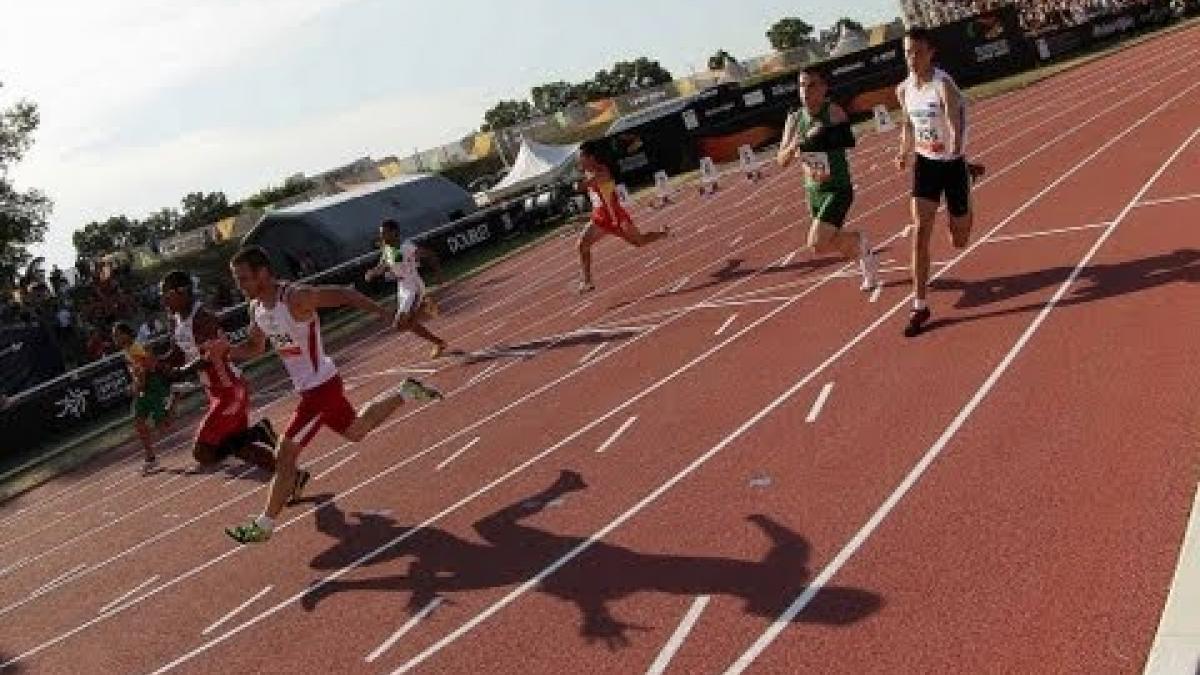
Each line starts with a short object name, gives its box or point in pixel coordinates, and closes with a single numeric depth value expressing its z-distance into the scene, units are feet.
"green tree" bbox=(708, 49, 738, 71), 224.49
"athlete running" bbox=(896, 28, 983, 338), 29.81
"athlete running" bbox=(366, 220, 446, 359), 48.55
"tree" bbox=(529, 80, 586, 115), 391.86
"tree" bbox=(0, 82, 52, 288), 128.47
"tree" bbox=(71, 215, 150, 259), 269.83
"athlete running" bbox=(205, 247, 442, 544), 27.27
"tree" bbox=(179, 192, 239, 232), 239.91
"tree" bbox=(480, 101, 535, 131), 373.93
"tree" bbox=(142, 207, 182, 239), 274.57
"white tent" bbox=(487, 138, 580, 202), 131.13
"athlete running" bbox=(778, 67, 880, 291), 33.83
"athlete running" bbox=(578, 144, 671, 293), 50.80
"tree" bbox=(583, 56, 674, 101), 395.69
